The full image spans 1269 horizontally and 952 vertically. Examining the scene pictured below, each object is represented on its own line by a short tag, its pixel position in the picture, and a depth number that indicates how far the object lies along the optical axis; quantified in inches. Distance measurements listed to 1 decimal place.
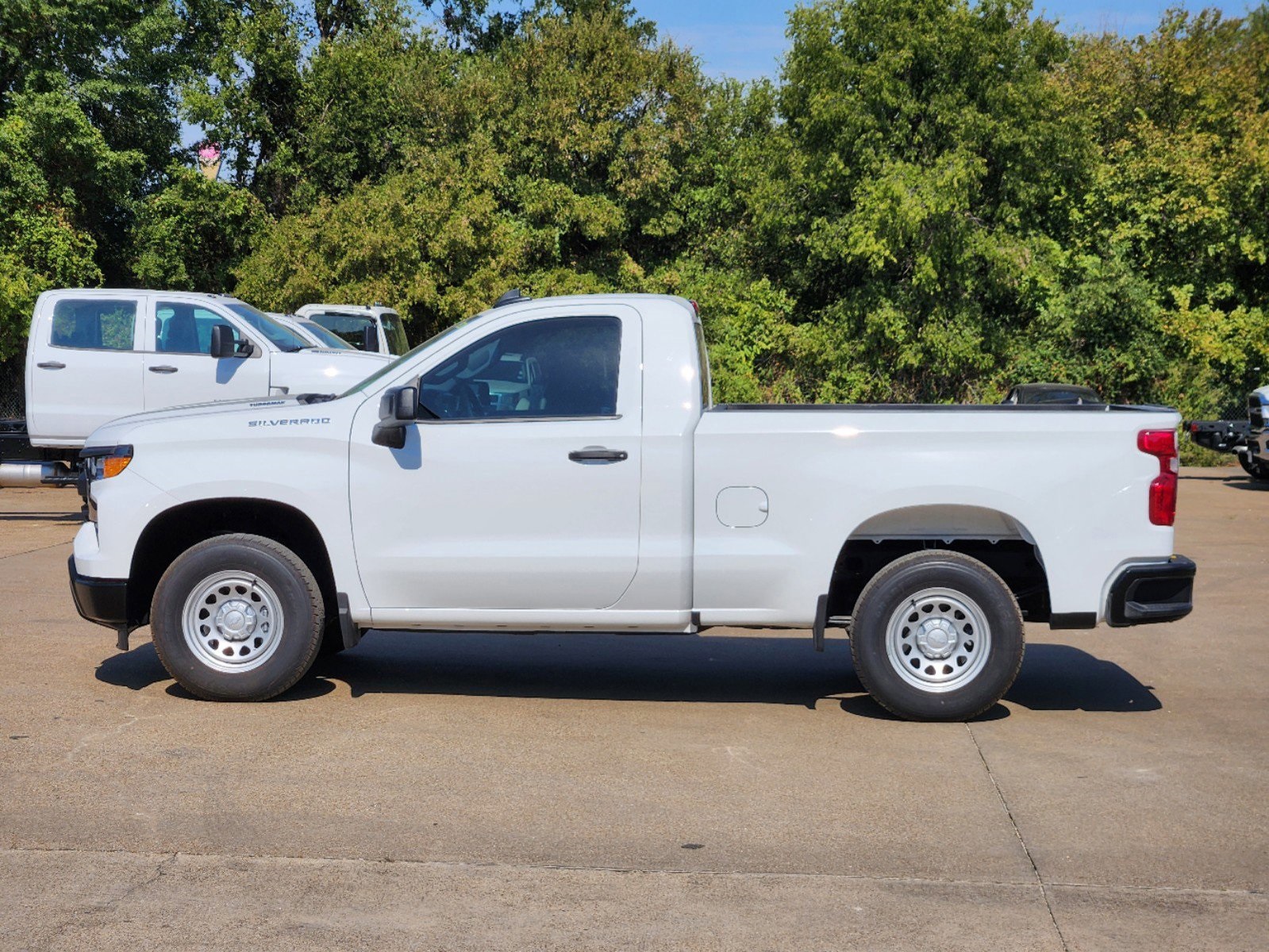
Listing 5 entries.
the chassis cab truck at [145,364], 584.1
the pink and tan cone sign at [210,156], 1376.7
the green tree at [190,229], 1299.2
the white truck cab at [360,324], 829.8
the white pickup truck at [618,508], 270.2
